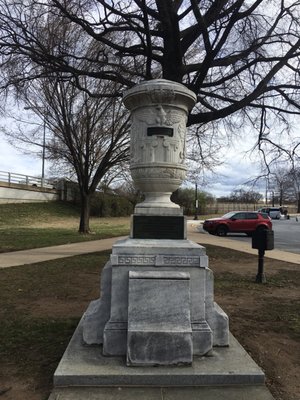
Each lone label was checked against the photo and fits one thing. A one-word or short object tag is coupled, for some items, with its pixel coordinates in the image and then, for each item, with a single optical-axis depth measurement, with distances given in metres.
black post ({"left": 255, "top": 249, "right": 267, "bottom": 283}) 9.00
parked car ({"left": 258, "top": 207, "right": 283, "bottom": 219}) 69.62
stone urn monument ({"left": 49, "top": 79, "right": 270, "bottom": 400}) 3.59
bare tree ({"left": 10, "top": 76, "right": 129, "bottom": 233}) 19.09
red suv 25.95
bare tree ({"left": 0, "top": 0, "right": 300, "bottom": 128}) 10.41
